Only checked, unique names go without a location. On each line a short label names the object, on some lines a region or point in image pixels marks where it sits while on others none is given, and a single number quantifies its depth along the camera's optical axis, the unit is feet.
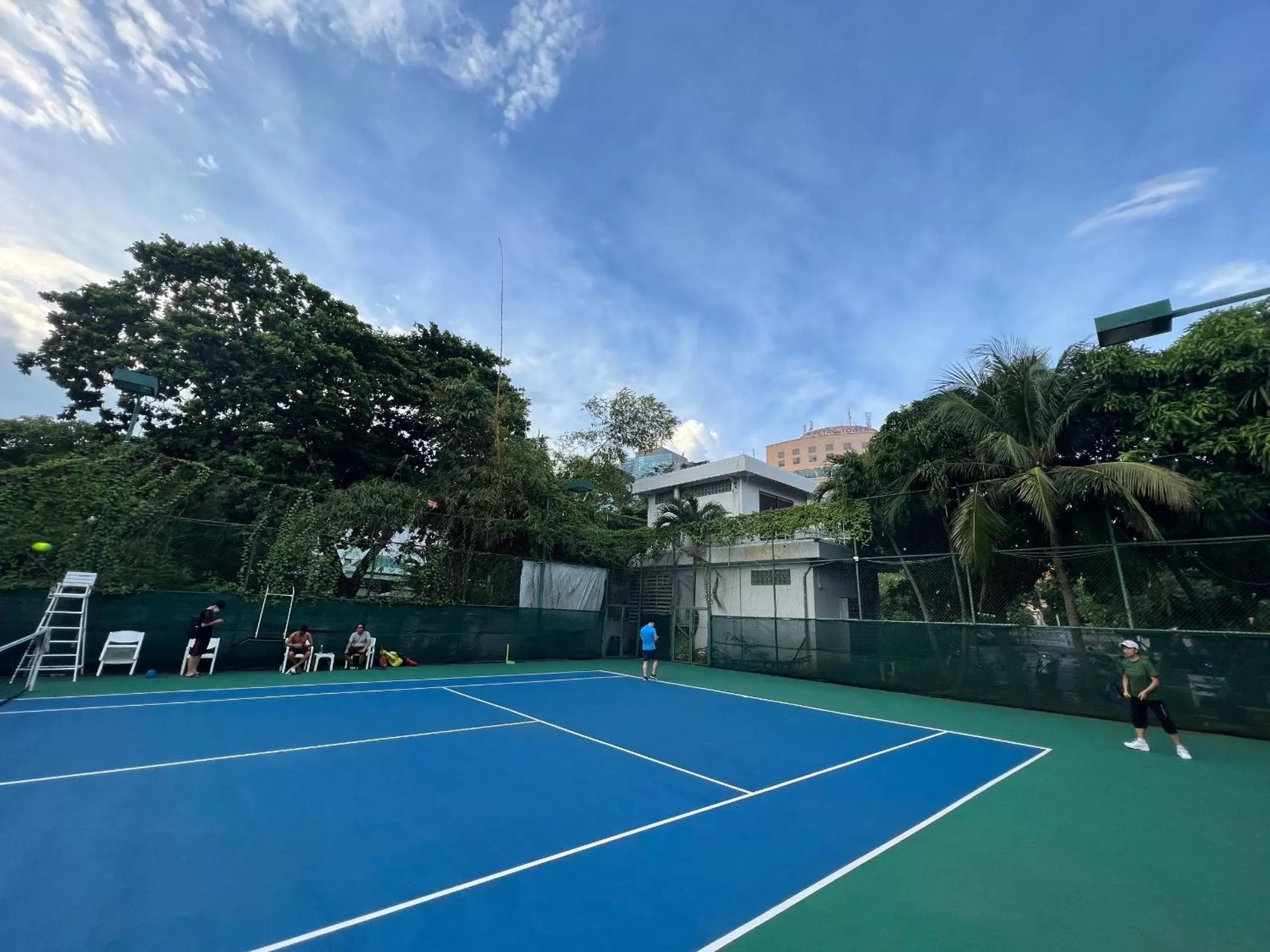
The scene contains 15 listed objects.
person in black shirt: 37.55
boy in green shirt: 24.16
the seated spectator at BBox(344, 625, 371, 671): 45.55
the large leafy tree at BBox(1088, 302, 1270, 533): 31.04
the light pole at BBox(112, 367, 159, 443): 39.99
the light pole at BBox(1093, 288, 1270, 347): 18.30
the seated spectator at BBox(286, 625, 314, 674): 41.50
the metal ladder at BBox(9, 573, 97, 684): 32.58
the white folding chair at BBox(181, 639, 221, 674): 39.01
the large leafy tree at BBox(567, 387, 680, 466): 99.45
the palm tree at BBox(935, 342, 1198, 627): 34.96
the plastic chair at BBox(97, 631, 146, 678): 36.19
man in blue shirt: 46.47
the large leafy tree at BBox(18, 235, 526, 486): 51.34
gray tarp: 59.57
